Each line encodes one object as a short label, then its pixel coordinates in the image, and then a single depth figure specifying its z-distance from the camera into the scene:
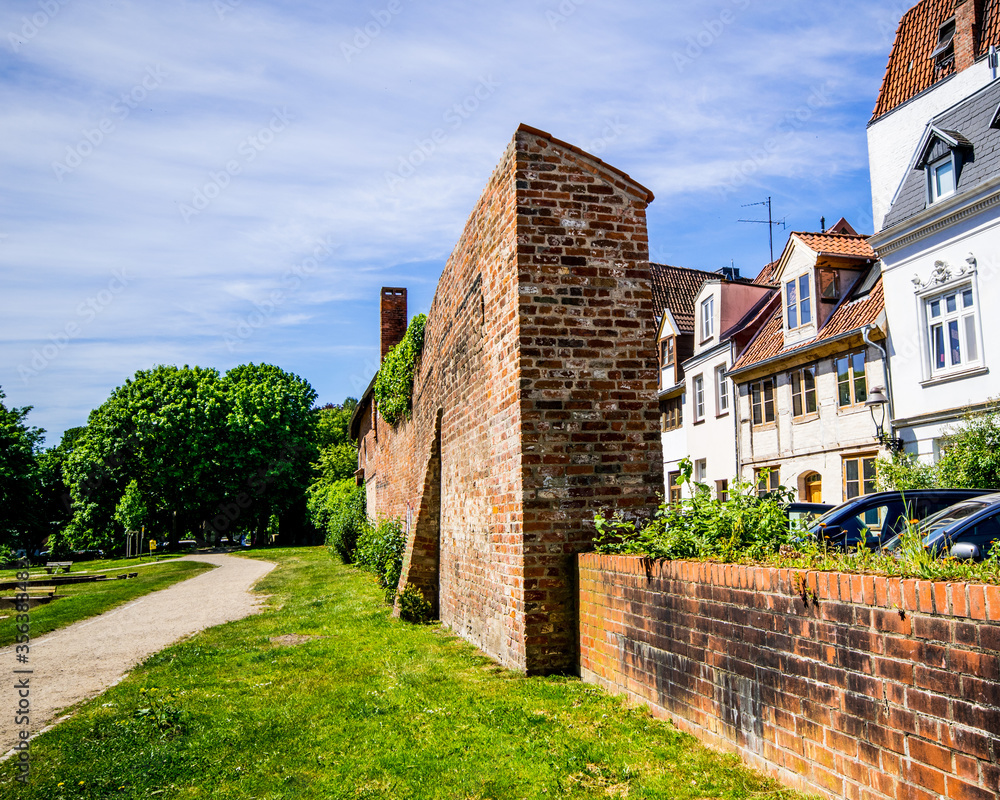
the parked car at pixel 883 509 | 8.27
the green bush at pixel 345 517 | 23.47
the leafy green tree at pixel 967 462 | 14.32
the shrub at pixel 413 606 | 9.91
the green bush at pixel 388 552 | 12.57
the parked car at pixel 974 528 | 6.49
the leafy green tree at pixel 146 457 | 44.81
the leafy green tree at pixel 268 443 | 47.78
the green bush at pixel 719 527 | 4.18
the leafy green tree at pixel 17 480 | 39.12
